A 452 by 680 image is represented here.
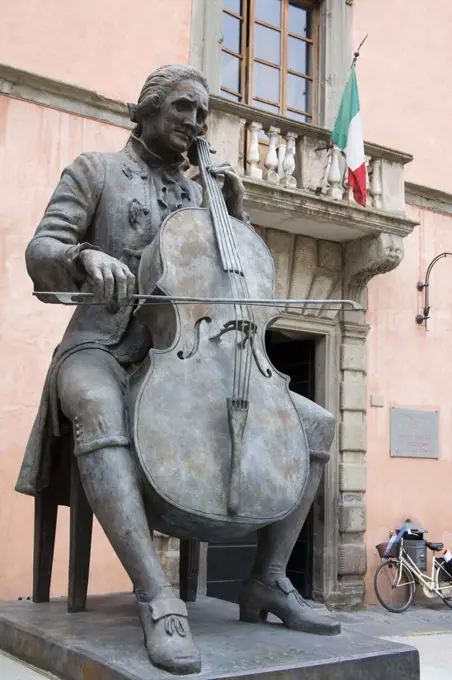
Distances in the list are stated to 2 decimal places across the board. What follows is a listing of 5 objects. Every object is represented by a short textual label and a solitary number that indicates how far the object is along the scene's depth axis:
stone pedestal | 1.82
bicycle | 8.02
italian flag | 7.71
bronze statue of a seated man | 2.00
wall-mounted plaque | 8.59
